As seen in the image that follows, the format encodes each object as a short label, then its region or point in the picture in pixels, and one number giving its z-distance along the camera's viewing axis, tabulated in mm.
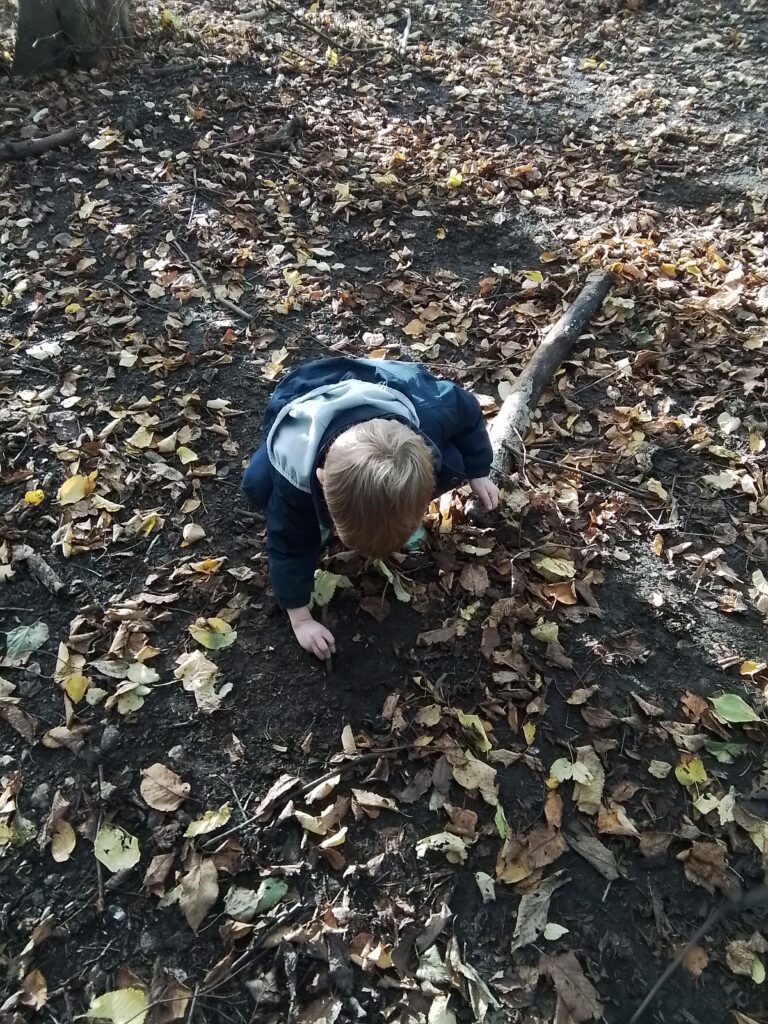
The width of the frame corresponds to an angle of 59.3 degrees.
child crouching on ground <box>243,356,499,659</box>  1841
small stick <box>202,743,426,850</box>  2090
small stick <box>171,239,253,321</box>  3783
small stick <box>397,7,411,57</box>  6203
